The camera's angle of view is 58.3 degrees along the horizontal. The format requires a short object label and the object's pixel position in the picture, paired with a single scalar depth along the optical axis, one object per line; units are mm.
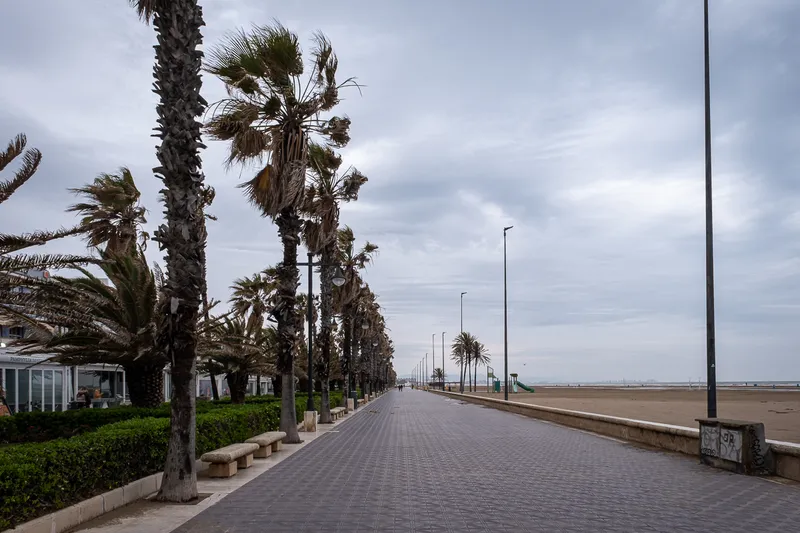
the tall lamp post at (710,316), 15023
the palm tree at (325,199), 23391
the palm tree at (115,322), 15633
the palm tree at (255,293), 38219
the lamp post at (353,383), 44312
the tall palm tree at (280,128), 17516
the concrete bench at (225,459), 12008
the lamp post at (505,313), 43856
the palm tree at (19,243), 10945
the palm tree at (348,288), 39438
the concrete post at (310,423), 23344
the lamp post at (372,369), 73500
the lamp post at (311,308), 24144
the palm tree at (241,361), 26089
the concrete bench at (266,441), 15055
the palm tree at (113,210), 22578
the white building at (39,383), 26438
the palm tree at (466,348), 124812
